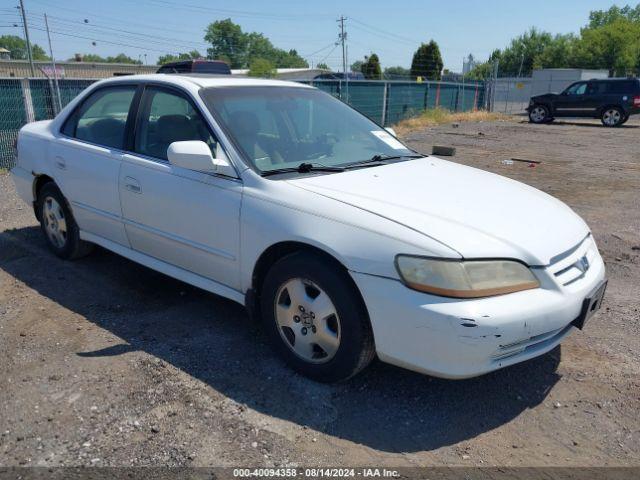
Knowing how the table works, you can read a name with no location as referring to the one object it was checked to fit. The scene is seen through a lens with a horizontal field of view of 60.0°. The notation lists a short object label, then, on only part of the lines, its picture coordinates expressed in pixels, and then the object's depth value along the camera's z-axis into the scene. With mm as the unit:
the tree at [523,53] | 78812
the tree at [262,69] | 50562
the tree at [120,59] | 101125
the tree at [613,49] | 55125
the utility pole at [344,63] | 17016
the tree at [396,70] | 101488
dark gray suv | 21812
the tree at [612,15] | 79688
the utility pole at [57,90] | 10133
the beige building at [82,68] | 48031
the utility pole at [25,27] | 21897
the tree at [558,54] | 65000
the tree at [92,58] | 98788
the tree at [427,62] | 54219
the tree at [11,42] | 103694
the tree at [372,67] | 56728
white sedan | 2600
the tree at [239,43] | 93375
